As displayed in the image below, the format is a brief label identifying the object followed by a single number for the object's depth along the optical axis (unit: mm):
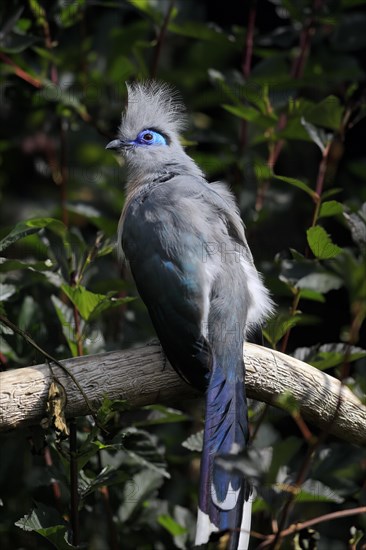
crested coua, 5258
